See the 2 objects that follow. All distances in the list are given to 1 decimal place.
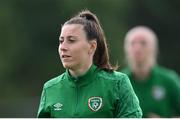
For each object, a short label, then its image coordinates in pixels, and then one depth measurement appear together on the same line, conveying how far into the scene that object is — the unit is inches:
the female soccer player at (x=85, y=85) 555.7
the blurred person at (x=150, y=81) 847.9
